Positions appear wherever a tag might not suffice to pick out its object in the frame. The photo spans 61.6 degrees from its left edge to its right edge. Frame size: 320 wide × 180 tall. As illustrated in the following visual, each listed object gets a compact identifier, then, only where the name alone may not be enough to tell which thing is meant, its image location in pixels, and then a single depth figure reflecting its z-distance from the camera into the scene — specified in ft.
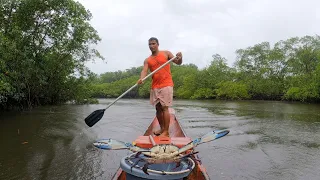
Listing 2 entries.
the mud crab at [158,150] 9.32
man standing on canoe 13.58
